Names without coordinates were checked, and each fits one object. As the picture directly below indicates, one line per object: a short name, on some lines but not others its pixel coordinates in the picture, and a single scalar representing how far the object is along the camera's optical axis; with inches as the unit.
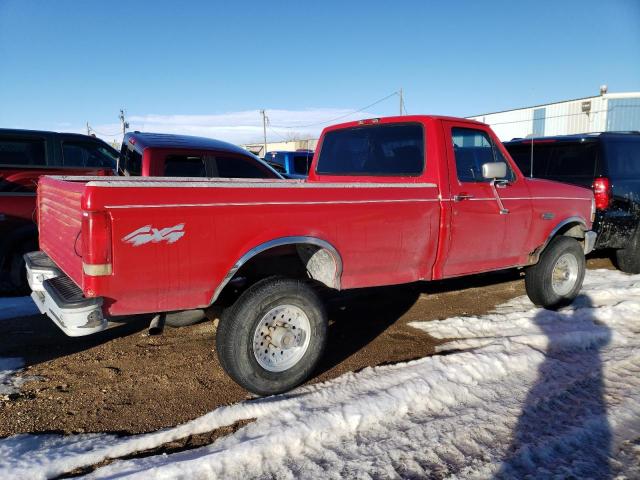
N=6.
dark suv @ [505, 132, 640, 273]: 263.7
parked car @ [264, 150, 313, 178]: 592.7
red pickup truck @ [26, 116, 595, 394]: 111.4
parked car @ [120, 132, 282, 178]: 247.6
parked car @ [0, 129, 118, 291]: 229.9
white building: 1079.6
